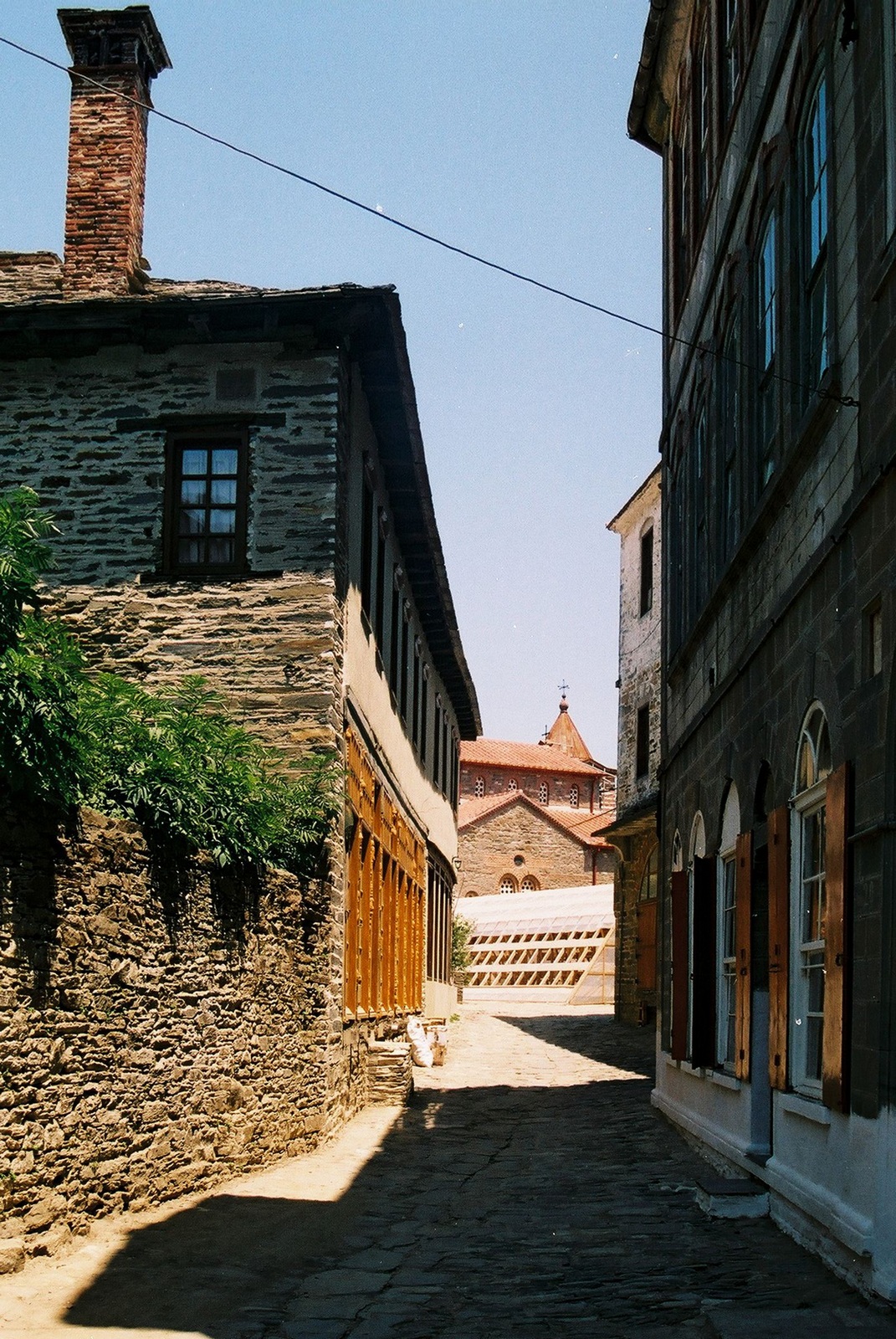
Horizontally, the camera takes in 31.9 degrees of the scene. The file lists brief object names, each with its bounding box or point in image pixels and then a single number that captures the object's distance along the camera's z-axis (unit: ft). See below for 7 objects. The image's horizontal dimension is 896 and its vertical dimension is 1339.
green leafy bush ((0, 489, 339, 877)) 24.58
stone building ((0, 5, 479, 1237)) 46.16
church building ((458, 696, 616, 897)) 221.66
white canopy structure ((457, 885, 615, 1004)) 128.47
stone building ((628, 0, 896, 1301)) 22.38
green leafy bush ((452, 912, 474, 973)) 134.31
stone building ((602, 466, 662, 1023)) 93.81
